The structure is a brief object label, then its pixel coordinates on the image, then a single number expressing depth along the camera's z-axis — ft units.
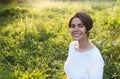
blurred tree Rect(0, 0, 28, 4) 60.57
